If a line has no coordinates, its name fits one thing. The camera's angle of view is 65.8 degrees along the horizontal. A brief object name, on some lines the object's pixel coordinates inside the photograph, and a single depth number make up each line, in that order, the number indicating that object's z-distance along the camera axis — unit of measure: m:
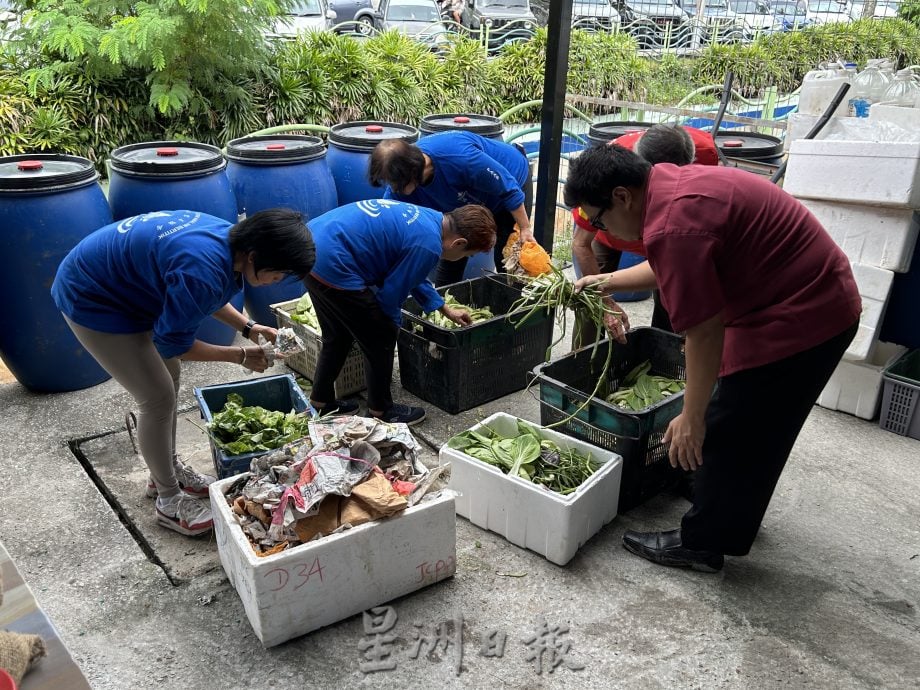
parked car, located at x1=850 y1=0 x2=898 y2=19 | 9.74
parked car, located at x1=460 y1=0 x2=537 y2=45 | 13.93
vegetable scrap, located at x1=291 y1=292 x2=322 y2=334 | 4.32
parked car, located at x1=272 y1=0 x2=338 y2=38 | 12.04
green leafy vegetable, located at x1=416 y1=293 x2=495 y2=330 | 4.20
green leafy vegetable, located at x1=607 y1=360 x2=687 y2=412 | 3.38
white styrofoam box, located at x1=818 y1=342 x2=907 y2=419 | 3.98
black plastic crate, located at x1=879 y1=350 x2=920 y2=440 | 3.83
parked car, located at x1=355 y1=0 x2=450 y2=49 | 14.29
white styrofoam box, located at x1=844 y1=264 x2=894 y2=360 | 3.83
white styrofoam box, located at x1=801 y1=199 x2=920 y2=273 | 3.75
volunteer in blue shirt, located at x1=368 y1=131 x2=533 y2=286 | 3.99
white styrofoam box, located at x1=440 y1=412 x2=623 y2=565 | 2.85
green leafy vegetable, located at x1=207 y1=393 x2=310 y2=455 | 3.13
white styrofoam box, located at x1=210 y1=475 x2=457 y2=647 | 2.41
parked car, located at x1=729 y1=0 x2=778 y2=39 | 11.40
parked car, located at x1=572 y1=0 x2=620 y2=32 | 9.70
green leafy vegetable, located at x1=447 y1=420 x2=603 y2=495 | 3.04
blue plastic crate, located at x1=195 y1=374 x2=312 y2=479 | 3.47
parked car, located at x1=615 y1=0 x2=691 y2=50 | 10.28
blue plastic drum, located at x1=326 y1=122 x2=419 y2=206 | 5.23
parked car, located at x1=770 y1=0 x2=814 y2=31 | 10.85
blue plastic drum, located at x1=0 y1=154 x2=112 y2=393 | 3.93
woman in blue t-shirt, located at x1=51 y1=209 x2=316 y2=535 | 2.51
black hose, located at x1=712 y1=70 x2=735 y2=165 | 4.70
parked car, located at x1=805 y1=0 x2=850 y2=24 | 10.20
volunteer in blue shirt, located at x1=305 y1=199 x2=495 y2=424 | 3.47
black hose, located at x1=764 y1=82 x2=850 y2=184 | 4.10
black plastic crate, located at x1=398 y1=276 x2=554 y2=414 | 3.96
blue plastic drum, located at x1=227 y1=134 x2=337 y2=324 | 4.86
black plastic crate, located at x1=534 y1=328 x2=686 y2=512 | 3.13
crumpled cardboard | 2.52
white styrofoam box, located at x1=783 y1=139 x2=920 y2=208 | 3.57
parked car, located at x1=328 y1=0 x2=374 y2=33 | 15.33
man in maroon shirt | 2.13
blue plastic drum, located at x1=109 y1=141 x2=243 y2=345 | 4.36
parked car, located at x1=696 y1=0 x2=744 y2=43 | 11.35
